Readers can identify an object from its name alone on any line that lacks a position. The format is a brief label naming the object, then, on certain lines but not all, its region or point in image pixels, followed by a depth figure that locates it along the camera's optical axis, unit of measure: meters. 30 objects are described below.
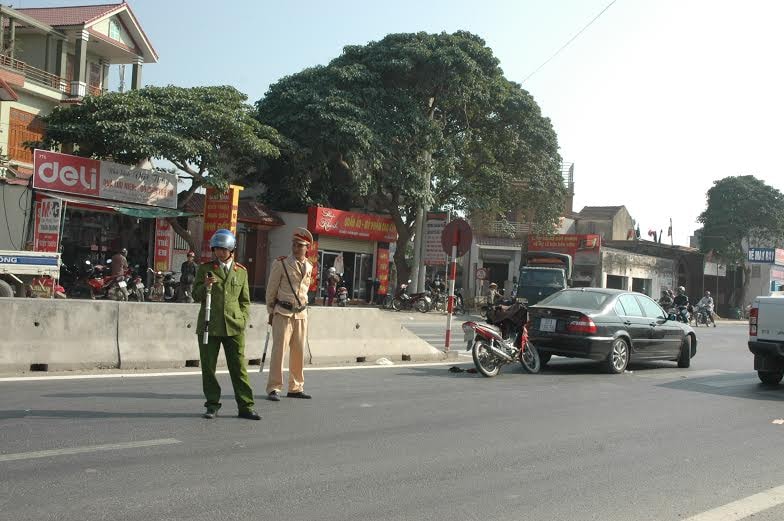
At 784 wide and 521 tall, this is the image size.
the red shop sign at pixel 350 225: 32.99
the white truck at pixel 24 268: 16.98
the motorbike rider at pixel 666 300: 34.88
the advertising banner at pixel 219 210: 28.36
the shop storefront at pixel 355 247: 33.59
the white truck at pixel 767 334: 11.49
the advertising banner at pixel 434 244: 32.78
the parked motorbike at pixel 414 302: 32.31
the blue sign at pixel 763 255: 53.56
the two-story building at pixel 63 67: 27.97
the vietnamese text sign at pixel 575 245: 46.56
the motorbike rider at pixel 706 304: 37.41
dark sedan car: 12.34
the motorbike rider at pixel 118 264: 22.08
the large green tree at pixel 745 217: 57.38
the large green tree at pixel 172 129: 25.53
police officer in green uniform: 7.10
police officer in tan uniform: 8.27
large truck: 31.20
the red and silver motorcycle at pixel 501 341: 11.40
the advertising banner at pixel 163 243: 28.17
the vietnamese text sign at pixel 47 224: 21.34
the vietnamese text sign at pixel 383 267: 36.22
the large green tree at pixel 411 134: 31.16
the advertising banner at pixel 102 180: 23.50
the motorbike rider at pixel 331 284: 30.61
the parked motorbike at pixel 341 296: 31.13
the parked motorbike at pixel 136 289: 22.28
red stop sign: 15.08
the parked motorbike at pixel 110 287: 21.33
